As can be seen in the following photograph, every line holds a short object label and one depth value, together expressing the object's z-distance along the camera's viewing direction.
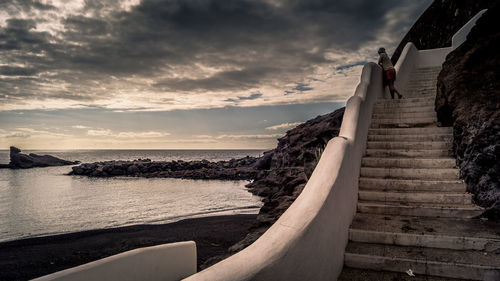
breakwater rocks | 36.69
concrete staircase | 2.69
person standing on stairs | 8.17
